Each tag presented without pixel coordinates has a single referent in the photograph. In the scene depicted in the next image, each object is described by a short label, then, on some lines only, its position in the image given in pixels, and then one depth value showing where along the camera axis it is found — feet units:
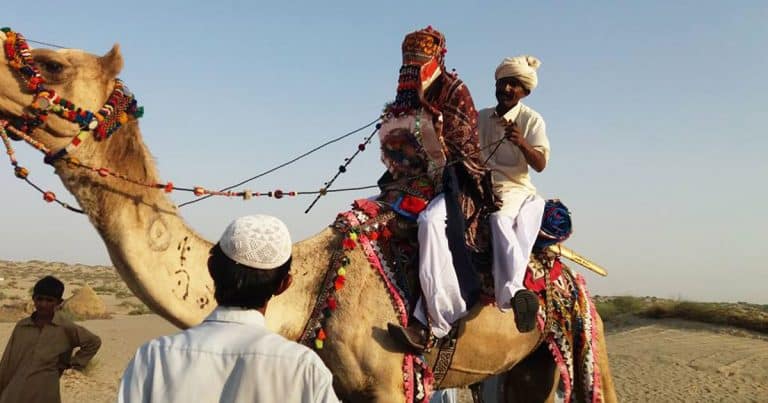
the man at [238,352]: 6.13
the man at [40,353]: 17.28
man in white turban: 15.84
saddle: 15.31
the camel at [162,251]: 12.66
